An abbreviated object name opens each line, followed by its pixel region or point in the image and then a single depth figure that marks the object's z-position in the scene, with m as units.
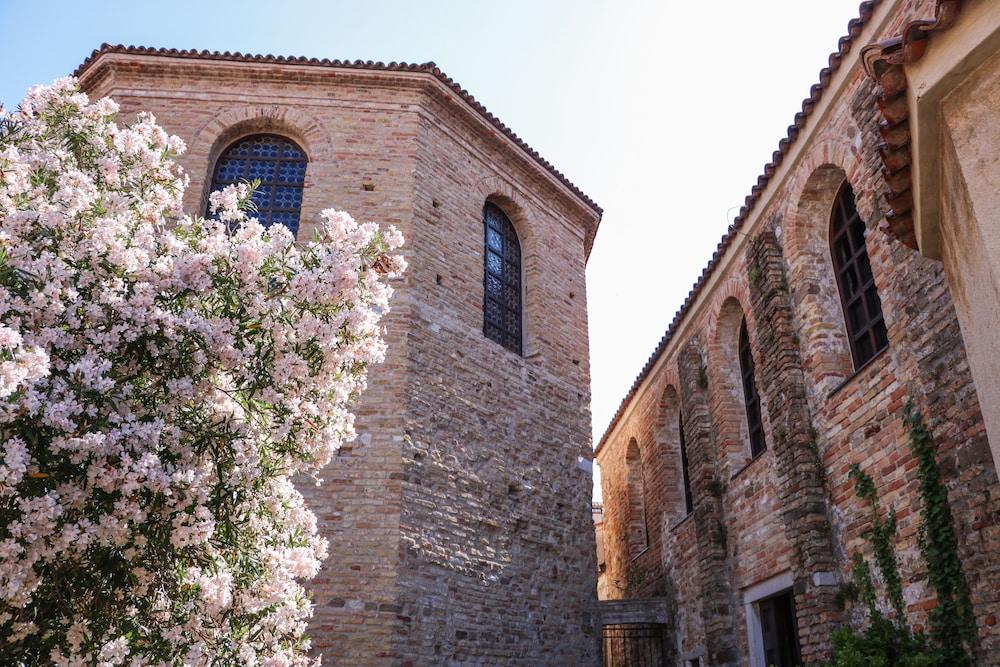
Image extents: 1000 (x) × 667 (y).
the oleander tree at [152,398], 4.19
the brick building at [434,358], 8.99
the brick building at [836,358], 4.30
